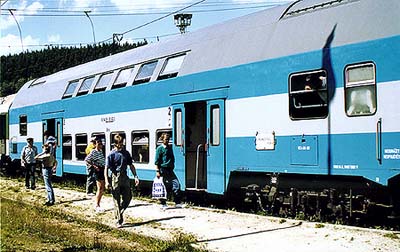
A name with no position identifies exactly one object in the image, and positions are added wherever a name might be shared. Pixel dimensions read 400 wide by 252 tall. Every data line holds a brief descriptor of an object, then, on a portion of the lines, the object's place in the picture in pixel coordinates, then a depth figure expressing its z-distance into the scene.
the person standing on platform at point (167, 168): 14.17
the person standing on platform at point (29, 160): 20.20
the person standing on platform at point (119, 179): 12.02
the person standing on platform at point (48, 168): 15.83
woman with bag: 14.37
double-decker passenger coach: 10.12
